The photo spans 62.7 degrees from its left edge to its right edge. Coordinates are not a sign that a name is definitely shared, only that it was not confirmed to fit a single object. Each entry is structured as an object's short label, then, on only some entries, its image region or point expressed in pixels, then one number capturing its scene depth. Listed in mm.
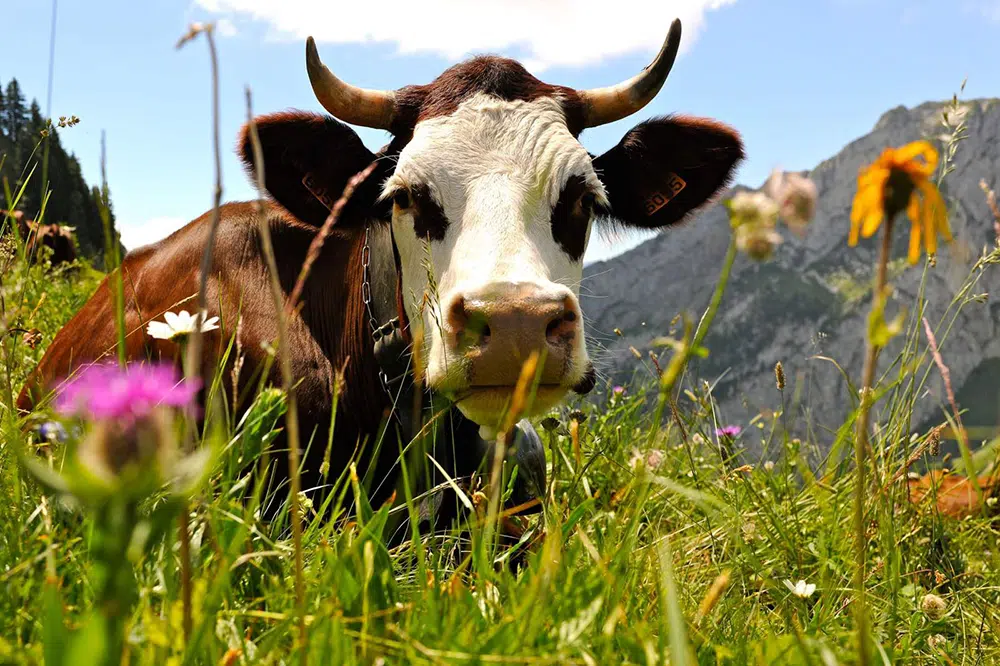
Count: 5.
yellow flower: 873
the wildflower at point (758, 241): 946
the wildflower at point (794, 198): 897
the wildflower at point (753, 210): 959
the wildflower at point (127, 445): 714
